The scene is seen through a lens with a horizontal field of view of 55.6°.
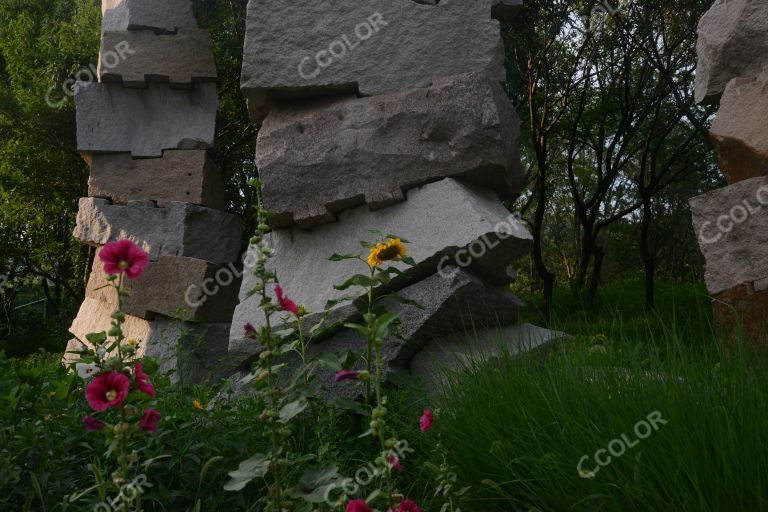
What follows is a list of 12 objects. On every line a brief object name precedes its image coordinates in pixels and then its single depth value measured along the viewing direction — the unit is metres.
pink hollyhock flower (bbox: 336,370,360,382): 2.24
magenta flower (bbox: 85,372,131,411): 1.62
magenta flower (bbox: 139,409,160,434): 1.84
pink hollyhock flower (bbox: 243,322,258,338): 2.08
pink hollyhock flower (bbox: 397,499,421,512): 1.54
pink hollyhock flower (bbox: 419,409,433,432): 1.84
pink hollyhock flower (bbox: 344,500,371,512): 1.46
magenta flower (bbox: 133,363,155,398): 1.71
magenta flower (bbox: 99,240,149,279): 1.70
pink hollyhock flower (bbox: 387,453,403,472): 1.53
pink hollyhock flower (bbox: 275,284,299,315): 2.06
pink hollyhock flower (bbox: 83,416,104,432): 2.02
